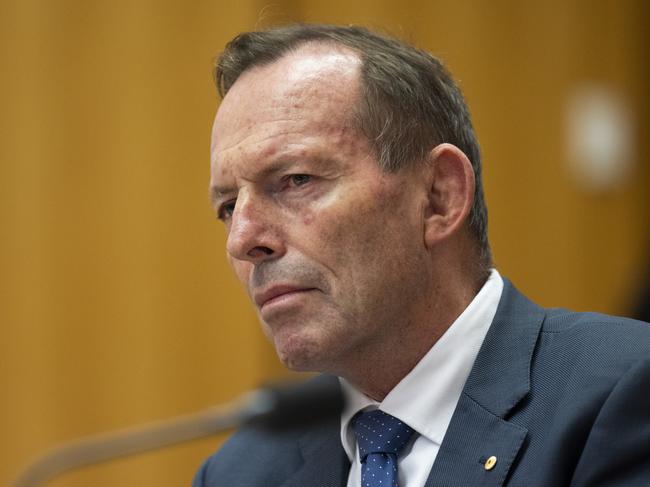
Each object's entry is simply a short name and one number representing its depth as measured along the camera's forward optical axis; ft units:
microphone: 8.54
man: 9.01
